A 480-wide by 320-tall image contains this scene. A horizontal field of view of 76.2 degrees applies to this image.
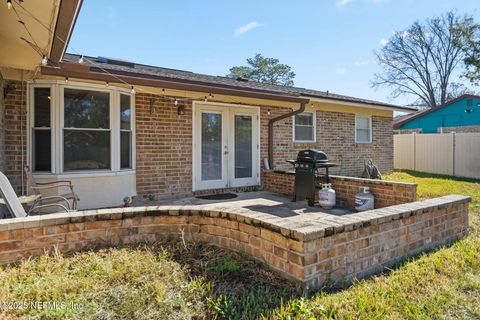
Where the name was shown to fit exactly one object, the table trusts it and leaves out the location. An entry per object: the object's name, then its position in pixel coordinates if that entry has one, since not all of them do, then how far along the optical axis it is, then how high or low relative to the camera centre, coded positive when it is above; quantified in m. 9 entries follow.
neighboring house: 18.03 +2.38
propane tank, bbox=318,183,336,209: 6.20 -0.86
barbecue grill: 6.46 -0.35
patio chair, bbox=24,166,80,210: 4.97 -0.50
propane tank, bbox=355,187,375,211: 5.85 -0.87
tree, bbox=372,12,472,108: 30.36 +9.65
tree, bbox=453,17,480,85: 20.06 +7.28
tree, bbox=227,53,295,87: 38.50 +10.96
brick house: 5.32 +0.71
